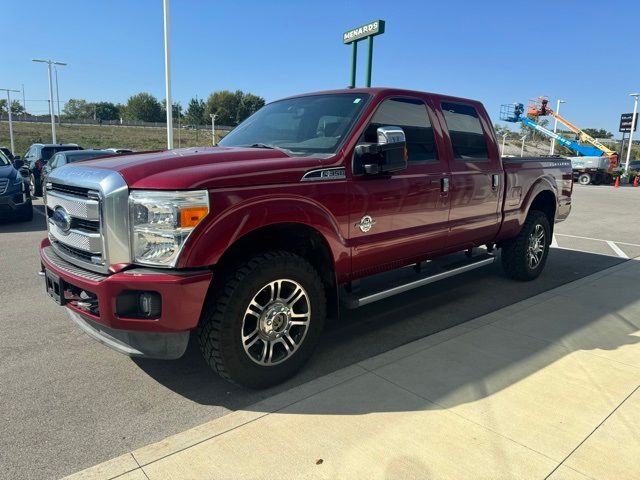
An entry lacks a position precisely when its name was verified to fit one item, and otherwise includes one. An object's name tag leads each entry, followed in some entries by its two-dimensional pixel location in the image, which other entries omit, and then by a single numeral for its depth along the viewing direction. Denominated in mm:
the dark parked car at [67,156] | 11406
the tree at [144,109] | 118562
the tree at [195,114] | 109812
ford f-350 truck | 2781
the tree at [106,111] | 122312
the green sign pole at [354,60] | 15695
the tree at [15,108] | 106638
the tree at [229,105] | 107688
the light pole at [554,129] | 37859
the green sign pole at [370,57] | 14539
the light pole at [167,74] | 15578
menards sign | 14109
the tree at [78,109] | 126750
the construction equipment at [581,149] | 31359
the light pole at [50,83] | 33662
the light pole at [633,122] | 38616
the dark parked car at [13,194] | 9750
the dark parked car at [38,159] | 14914
